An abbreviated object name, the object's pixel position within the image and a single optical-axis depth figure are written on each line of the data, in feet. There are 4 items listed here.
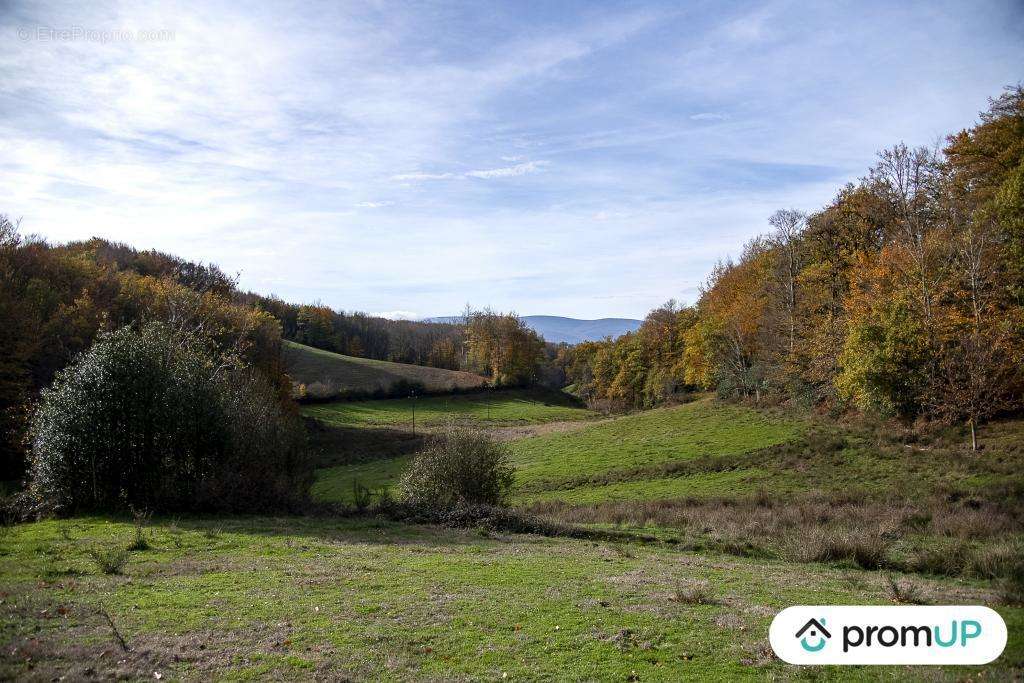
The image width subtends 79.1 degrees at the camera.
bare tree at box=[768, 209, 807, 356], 168.25
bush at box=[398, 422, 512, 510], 73.56
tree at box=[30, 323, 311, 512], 64.18
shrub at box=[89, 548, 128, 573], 36.60
